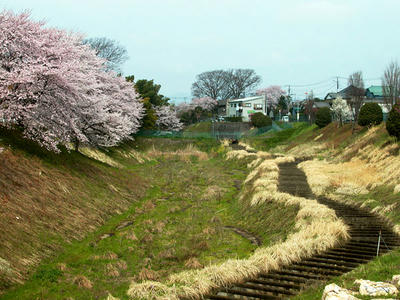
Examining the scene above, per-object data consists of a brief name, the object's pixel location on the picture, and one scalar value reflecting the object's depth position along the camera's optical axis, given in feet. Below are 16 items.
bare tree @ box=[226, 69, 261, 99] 364.58
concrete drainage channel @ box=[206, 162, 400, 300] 27.61
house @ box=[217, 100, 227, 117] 363.56
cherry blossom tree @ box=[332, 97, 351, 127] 150.61
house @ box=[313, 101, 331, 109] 294.25
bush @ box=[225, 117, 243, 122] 272.62
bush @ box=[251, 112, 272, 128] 228.94
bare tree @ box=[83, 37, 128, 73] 215.10
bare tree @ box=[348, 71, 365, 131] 134.10
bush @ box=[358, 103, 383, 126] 112.02
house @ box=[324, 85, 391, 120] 251.91
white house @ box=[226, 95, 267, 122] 310.65
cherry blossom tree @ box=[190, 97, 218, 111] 351.46
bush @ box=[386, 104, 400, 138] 77.41
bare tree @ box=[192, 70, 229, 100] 364.58
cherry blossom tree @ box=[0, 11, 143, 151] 58.08
